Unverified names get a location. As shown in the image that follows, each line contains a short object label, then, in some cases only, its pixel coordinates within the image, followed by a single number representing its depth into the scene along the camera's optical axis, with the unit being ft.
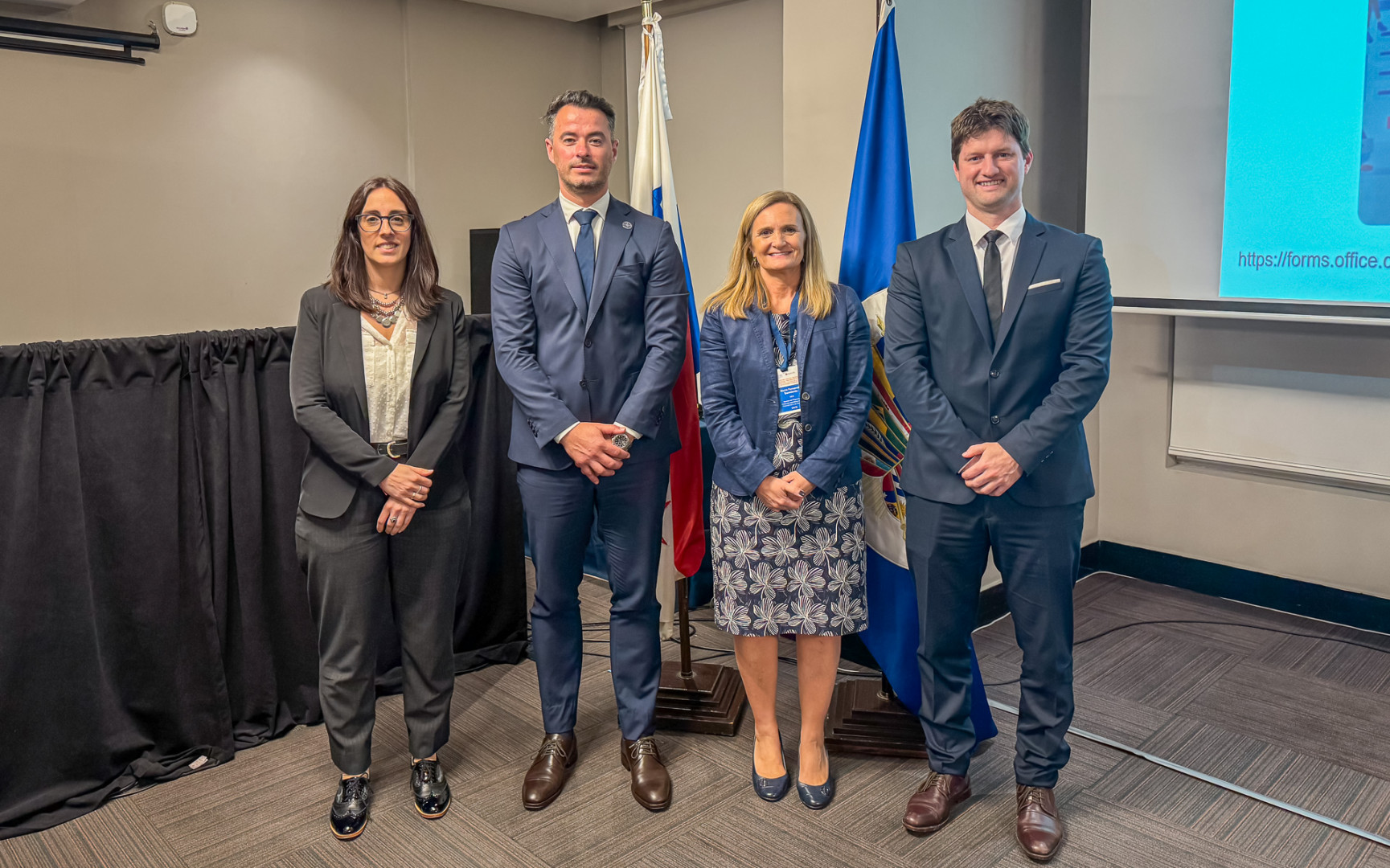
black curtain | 8.70
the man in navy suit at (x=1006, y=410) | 7.93
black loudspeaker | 19.52
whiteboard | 11.76
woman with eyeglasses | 8.47
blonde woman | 8.66
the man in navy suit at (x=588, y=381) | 8.72
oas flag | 9.67
